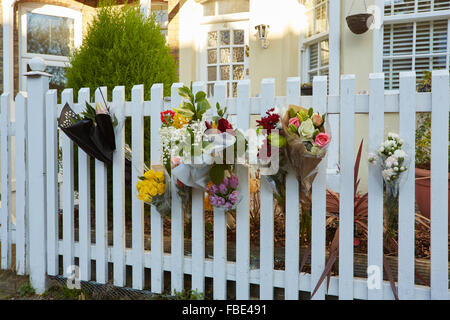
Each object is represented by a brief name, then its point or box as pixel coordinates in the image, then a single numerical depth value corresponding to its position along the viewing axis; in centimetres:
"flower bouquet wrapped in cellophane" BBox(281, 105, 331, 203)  176
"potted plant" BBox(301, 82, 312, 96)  422
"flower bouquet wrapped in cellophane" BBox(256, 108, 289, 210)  184
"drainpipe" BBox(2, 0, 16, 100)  557
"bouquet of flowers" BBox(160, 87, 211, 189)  194
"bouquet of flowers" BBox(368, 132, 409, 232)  174
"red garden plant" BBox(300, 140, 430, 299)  190
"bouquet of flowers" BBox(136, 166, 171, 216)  212
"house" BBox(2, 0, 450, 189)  393
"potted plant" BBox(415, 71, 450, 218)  274
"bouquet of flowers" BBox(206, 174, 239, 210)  199
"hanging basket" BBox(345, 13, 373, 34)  393
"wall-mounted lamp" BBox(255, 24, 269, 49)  508
